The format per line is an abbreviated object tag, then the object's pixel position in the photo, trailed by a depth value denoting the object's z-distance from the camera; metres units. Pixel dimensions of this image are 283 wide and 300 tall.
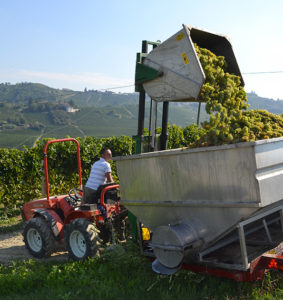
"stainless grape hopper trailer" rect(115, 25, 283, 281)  4.08
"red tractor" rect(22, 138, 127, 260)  6.25
